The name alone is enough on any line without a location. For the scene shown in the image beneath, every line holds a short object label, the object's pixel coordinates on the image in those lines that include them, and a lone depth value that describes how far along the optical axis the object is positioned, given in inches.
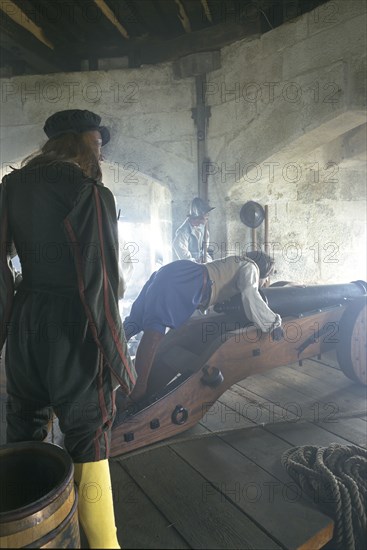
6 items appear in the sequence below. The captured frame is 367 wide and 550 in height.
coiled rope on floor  63.1
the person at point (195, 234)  171.3
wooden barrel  39.0
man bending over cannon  95.7
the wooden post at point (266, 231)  172.2
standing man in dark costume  50.1
